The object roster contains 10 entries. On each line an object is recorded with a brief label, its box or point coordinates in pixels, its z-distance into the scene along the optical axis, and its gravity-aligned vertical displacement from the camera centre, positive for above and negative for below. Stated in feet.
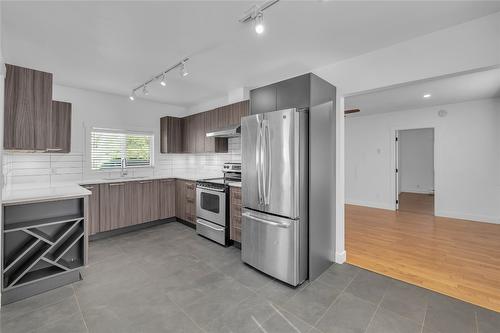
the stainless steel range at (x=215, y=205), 11.55 -2.18
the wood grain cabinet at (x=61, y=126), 10.95 +1.96
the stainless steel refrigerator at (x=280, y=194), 7.92 -1.05
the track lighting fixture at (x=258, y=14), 5.97 +4.25
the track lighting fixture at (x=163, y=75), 9.45 +4.51
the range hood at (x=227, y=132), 12.20 +1.91
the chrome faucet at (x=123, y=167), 15.03 -0.09
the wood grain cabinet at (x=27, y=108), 7.06 +1.88
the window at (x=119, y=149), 14.34 +1.15
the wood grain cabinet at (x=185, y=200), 14.20 -2.29
